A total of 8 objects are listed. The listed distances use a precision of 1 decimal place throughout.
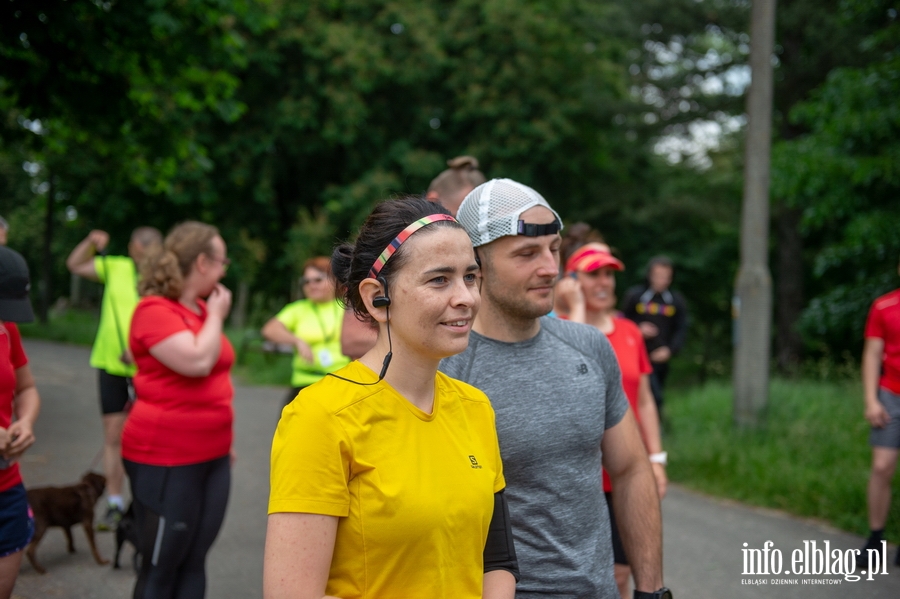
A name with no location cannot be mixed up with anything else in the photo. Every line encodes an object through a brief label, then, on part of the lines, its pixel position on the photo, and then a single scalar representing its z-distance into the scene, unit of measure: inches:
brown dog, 205.8
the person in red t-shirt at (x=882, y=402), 220.2
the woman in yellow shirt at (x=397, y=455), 66.2
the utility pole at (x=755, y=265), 353.7
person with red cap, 164.7
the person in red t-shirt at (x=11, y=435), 119.5
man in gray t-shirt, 93.9
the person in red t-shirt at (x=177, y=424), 141.6
